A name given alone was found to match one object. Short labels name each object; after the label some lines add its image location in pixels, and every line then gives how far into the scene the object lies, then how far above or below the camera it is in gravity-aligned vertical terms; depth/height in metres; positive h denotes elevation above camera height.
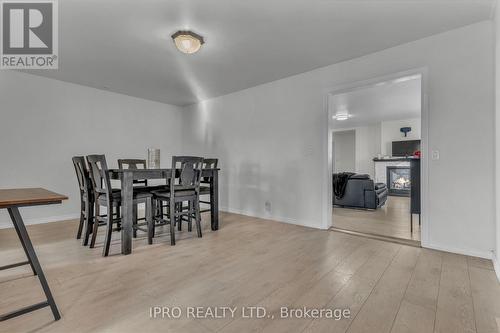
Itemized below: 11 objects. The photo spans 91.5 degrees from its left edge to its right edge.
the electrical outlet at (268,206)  4.09 -0.69
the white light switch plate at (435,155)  2.56 +0.10
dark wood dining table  2.46 -0.23
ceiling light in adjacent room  6.14 +1.33
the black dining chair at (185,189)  2.82 -0.30
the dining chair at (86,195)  2.74 -0.34
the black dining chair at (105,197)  2.47 -0.35
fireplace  6.98 -0.45
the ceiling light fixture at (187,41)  2.51 +1.30
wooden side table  1.21 -0.26
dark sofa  4.78 -0.58
